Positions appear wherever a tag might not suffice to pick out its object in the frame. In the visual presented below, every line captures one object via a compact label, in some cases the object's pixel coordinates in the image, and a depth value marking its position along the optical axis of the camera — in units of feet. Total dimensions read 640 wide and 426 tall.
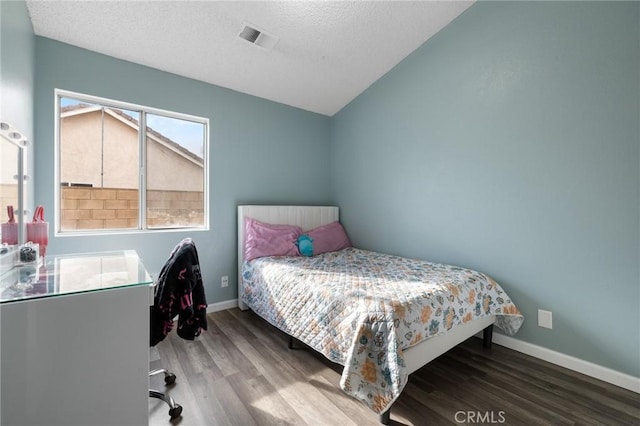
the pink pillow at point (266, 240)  9.34
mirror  4.42
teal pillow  9.91
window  7.58
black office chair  4.99
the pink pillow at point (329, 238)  10.48
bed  4.67
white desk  3.16
